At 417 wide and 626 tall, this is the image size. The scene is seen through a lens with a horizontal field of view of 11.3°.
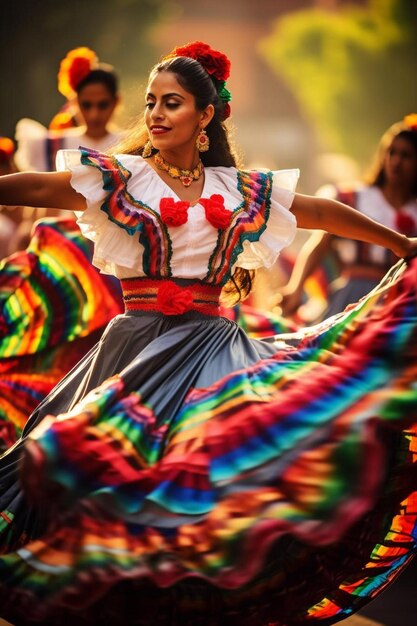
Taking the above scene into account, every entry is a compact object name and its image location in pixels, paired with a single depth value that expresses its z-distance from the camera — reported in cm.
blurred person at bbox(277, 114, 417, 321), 913
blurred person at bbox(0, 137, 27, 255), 1210
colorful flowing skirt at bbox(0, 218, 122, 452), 725
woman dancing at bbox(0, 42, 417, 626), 428
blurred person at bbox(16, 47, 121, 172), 1000
